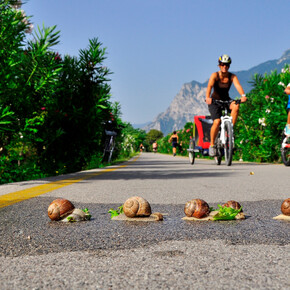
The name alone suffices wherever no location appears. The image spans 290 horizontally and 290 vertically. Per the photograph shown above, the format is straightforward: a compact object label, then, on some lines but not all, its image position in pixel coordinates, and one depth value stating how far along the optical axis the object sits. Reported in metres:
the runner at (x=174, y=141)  31.61
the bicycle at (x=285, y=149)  10.88
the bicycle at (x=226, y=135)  10.97
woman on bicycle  10.70
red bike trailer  14.02
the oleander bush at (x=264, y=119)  12.77
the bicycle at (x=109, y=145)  15.55
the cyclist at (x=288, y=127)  10.50
